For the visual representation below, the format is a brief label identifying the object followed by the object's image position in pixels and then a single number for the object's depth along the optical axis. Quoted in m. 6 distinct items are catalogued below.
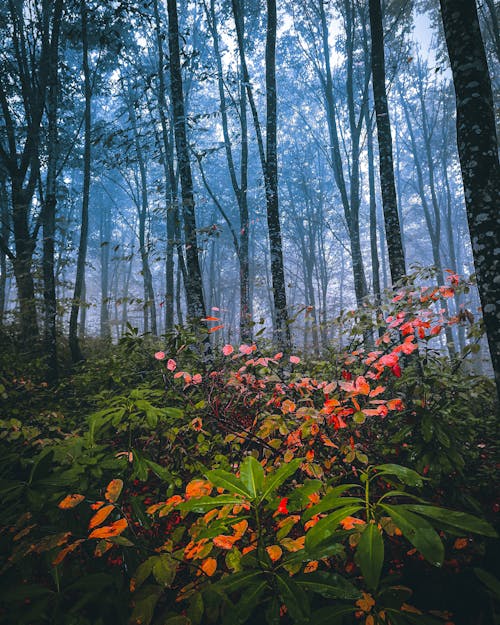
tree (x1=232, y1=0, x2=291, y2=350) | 7.06
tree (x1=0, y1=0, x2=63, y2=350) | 7.69
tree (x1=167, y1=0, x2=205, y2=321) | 6.12
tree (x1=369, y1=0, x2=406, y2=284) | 5.53
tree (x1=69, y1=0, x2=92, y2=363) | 8.95
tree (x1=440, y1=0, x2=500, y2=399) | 2.36
